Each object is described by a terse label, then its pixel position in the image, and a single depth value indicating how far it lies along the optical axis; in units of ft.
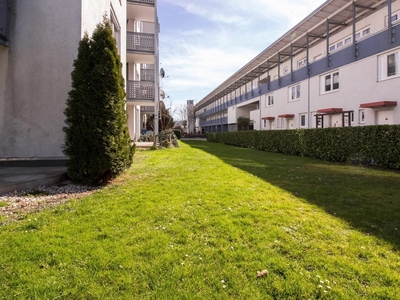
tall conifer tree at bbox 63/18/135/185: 18.47
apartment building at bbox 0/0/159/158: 23.52
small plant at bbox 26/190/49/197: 16.07
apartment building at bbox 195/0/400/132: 46.34
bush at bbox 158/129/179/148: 58.26
